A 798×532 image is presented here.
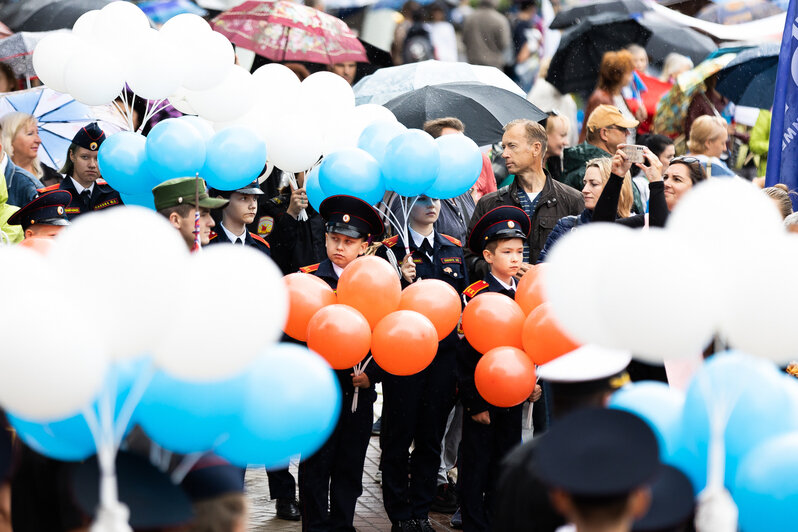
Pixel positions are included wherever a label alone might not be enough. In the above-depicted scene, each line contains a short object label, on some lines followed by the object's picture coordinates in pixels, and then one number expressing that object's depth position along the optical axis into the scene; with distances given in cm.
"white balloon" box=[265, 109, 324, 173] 1362
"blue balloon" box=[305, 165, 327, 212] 1345
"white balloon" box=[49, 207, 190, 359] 540
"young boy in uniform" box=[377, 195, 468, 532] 1239
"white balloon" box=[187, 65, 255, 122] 1383
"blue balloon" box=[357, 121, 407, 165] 1310
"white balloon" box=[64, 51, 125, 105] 1325
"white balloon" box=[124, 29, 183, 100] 1324
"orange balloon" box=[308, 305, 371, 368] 1006
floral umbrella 2028
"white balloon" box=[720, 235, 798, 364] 576
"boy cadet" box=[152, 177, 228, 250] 1086
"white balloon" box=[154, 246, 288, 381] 548
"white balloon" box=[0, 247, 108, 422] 514
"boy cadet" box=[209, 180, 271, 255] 1316
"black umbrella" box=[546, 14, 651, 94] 2283
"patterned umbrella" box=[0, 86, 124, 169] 1755
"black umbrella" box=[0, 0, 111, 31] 2127
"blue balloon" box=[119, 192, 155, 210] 1281
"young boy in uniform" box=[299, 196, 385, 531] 1165
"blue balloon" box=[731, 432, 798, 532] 574
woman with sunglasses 1119
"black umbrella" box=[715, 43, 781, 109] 2031
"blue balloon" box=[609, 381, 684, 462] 624
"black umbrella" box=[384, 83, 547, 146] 1692
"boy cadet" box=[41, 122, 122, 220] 1480
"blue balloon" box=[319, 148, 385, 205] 1237
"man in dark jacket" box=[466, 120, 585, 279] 1455
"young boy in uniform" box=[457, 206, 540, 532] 1203
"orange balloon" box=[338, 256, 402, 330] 1062
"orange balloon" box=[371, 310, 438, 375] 1028
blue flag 1479
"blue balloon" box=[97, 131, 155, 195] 1247
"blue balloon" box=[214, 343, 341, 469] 589
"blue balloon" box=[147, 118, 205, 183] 1203
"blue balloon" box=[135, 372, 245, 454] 566
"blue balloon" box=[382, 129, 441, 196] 1224
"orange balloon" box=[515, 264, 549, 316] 1102
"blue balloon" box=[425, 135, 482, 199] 1285
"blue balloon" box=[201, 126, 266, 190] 1235
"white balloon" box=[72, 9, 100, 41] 1399
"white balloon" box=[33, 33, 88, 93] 1371
